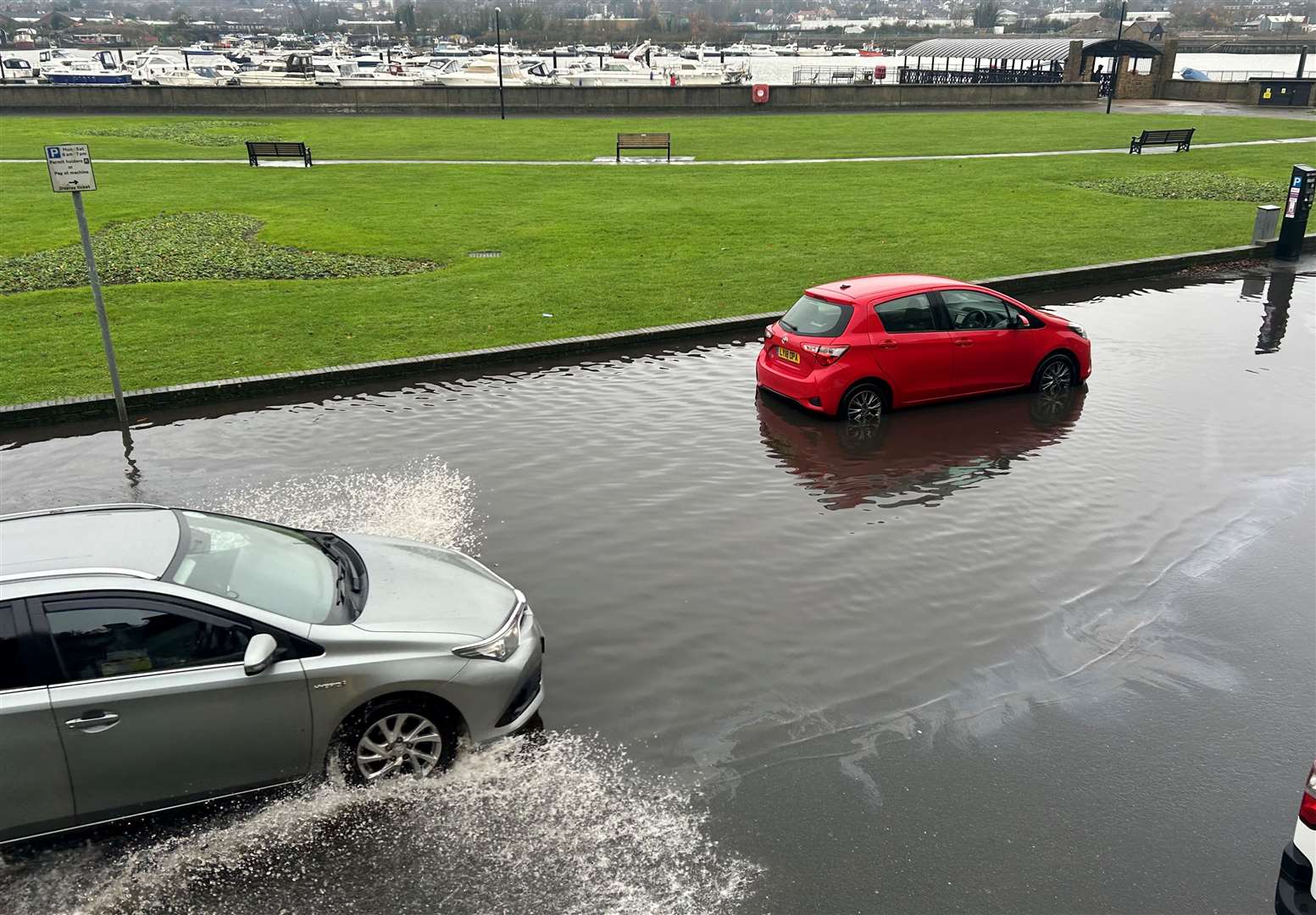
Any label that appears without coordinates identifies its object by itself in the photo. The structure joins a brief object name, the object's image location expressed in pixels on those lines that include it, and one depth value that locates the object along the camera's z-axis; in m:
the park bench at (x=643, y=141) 33.56
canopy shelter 70.88
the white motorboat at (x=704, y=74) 76.50
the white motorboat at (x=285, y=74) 67.94
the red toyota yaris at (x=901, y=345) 11.34
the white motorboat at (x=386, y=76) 52.88
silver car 5.03
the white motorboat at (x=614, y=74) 73.38
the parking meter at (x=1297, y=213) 19.91
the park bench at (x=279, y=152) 31.33
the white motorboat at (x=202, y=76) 64.56
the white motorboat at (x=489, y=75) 69.12
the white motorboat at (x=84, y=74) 73.62
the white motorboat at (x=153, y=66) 74.92
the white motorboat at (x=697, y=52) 124.00
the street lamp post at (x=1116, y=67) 53.31
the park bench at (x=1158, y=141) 34.88
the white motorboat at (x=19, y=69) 76.56
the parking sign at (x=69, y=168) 10.16
